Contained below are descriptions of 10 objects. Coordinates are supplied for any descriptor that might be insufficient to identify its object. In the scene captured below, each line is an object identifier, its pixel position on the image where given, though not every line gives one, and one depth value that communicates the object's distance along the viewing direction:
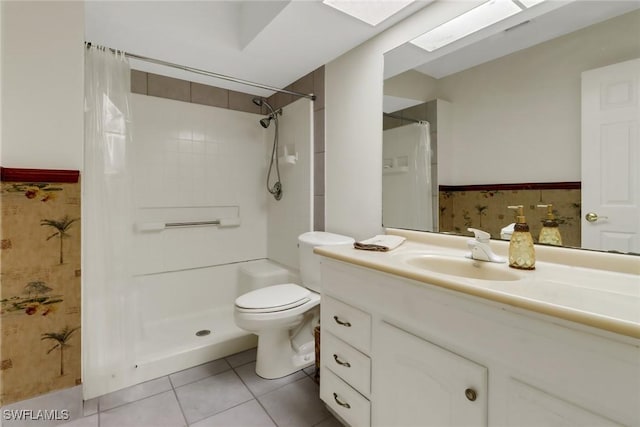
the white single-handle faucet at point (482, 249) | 1.09
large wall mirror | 0.94
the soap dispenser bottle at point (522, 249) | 1.00
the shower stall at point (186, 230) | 1.52
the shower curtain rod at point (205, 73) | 1.57
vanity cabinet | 0.59
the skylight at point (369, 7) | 1.40
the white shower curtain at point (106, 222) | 1.45
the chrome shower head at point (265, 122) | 2.63
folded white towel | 1.33
